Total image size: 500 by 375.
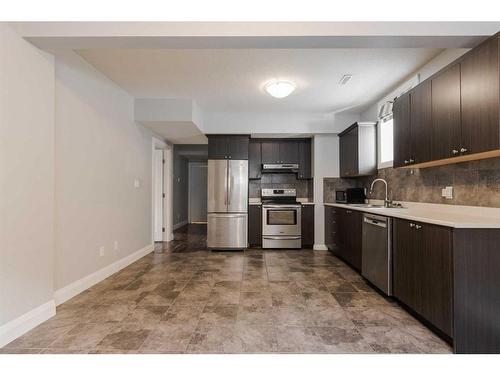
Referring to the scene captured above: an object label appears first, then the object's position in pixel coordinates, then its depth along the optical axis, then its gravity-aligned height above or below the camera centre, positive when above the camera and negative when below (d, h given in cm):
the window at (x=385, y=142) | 386 +72
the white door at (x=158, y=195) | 575 -10
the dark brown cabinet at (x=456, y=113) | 185 +64
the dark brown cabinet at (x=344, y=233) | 346 -64
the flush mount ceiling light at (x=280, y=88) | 332 +129
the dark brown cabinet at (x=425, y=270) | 184 -62
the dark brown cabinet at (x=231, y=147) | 506 +83
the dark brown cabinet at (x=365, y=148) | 414 +66
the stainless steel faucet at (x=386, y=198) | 357 -11
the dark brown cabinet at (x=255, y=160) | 545 +62
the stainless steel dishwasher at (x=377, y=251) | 260 -65
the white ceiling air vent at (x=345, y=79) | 327 +140
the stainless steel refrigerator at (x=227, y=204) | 496 -25
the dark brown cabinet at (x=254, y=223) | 510 -62
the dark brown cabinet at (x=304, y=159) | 539 +64
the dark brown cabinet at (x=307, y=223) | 505 -61
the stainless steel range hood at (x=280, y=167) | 534 +47
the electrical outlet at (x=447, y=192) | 261 -2
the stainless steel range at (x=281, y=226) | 502 -67
